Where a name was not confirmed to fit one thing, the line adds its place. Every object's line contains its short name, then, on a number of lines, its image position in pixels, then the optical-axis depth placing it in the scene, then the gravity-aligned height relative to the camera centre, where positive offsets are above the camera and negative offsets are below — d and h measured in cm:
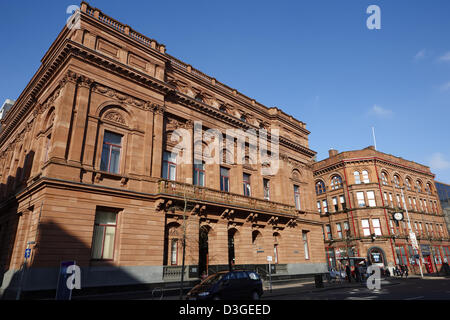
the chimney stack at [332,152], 5859 +2034
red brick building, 4631 +796
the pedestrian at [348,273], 3122 -146
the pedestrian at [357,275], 3087 -165
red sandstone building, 1831 +616
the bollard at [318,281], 2423 -171
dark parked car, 1382 -123
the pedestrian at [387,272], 4259 -203
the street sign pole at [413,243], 3747 +175
